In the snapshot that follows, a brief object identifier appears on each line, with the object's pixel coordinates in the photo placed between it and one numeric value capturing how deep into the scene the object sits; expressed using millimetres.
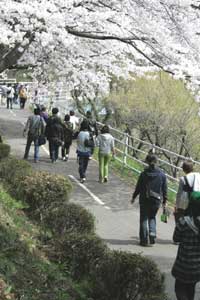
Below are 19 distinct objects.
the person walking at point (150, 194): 9211
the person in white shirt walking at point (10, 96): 35719
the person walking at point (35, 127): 16047
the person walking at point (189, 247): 5727
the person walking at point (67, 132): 16781
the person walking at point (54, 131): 16156
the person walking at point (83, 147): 14070
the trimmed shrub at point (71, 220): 8023
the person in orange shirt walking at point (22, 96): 35403
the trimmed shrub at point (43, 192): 9375
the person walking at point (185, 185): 7887
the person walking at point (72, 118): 18058
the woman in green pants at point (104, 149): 14203
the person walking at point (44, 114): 18722
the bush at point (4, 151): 13092
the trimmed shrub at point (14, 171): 10413
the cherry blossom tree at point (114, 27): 9617
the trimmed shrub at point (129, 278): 5820
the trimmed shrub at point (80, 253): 6699
